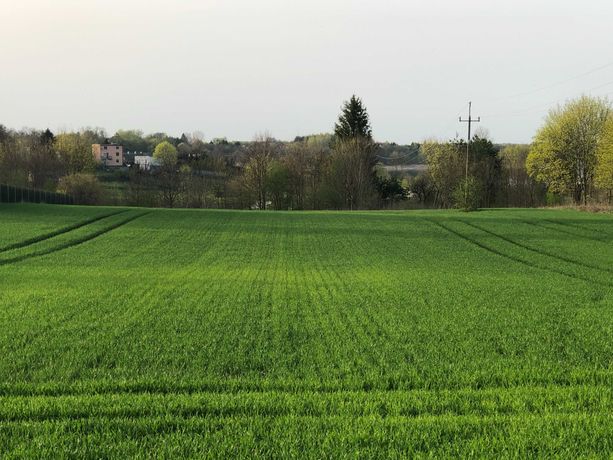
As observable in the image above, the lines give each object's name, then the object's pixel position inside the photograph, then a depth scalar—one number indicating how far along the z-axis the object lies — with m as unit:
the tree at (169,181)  92.44
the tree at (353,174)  85.19
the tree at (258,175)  90.19
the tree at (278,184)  89.38
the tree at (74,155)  102.56
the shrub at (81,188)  80.38
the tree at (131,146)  192.75
